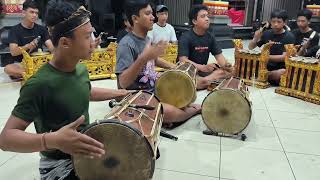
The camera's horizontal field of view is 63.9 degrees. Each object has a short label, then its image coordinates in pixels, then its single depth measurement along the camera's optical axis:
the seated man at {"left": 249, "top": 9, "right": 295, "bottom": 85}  3.54
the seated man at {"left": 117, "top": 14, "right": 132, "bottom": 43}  3.90
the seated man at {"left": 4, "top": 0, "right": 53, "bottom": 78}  3.21
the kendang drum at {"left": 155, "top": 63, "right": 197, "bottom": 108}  2.27
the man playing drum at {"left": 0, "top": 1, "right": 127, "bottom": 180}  0.97
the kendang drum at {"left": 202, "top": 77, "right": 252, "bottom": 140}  2.12
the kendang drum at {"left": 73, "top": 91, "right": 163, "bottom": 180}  1.17
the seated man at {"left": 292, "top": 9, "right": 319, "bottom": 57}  3.60
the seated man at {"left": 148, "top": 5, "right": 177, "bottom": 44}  4.26
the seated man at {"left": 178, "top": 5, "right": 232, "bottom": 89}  3.00
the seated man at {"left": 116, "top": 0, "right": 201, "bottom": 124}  1.82
